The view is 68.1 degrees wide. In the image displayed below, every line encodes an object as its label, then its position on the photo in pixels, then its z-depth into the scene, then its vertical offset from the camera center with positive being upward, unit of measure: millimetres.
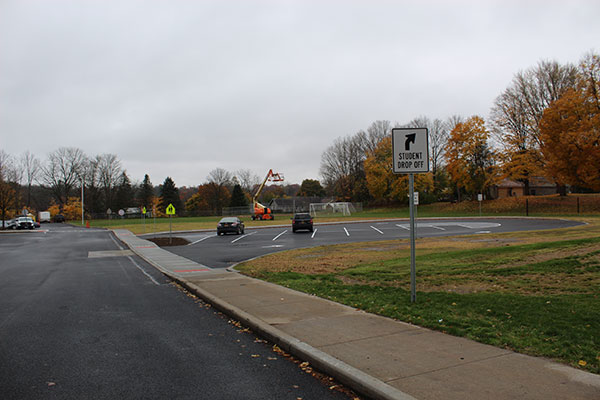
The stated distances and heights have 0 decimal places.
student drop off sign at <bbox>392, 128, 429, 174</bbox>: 7570 +836
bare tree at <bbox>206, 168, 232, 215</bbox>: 111625 +2630
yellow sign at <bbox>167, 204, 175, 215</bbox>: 27388 -333
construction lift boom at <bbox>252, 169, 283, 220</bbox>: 62219 -1094
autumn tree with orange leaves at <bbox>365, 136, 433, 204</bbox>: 74000 +3364
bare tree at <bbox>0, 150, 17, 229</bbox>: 58625 +1994
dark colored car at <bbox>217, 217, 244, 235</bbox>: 33719 -1758
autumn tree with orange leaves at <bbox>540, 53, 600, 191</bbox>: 38844 +5701
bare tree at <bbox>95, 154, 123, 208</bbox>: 102250 +6776
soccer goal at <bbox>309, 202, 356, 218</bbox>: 68312 -1365
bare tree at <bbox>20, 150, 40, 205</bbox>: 94325 +7305
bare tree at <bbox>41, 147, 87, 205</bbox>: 96125 +7252
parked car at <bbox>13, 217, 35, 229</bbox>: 55906 -1855
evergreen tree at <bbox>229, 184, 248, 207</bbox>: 105625 +1169
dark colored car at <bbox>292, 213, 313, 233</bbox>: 34031 -1608
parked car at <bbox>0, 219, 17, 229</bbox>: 57869 -2131
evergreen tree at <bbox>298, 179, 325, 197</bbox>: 132875 +3549
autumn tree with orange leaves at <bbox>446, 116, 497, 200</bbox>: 61531 +5768
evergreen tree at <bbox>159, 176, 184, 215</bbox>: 105562 +2137
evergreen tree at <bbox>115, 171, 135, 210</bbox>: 103375 +3009
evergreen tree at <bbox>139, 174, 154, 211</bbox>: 107562 +3000
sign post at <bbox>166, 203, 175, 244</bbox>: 27411 -368
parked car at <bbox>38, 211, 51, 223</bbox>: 90769 -1844
